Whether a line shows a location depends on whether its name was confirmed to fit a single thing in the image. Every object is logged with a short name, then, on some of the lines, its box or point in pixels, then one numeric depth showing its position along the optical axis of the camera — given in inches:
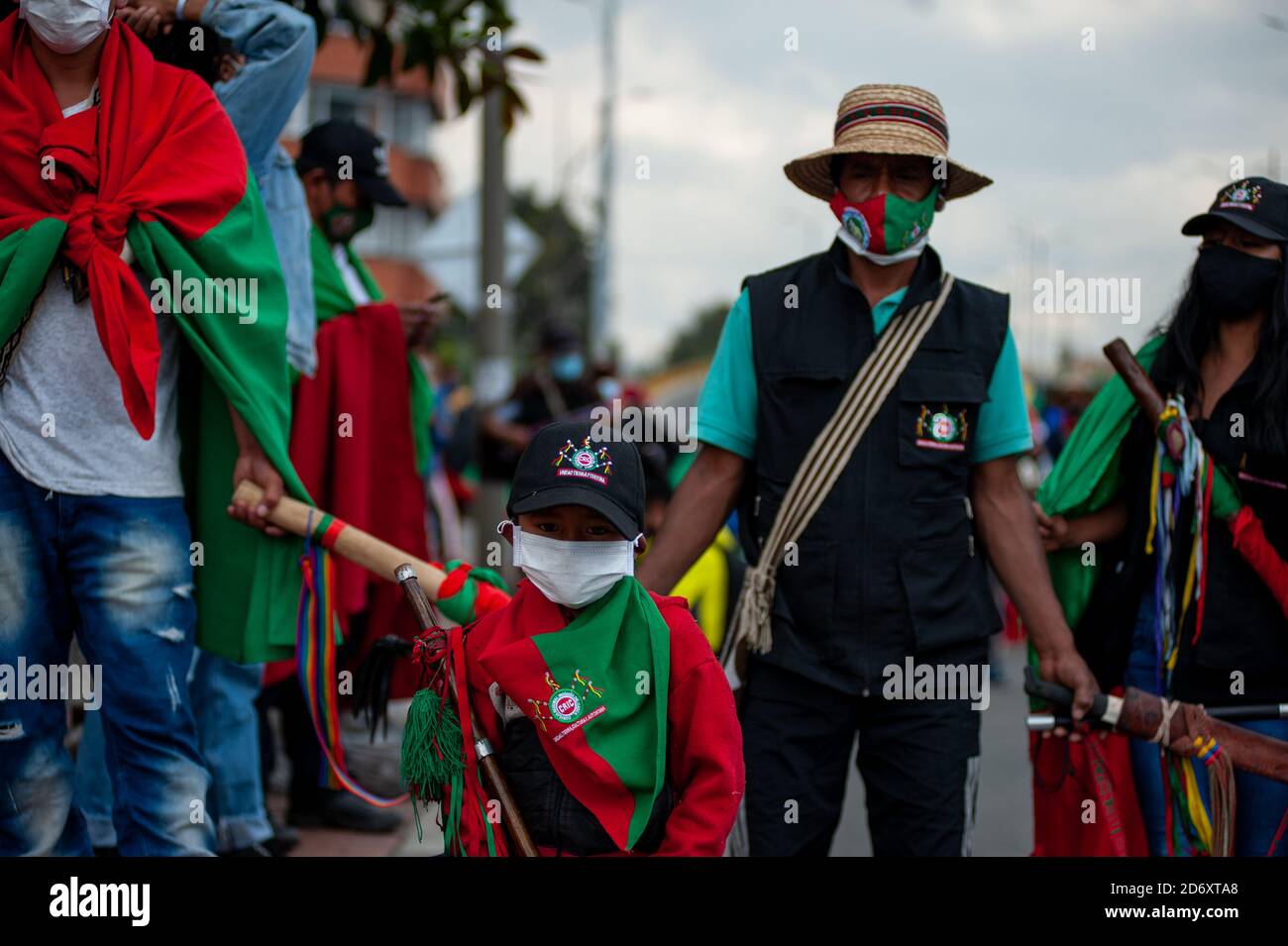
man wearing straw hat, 141.3
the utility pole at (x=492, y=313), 359.6
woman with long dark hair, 148.6
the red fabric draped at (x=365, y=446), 191.9
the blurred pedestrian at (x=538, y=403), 344.2
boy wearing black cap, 114.1
